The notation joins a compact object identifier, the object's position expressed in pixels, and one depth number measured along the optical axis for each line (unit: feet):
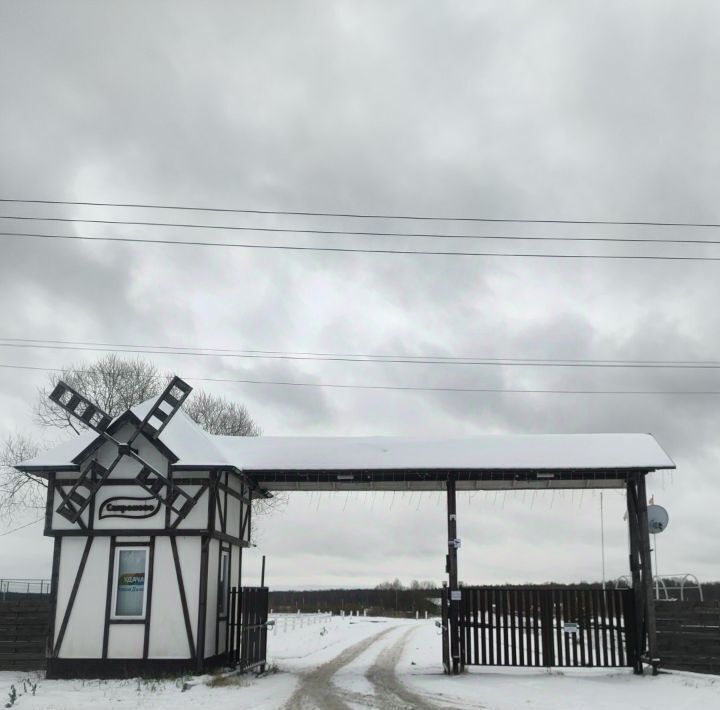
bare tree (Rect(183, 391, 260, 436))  141.18
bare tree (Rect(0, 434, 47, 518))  128.77
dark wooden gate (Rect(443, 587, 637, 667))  64.80
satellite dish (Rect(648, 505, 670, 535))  68.64
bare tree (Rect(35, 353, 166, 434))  134.31
